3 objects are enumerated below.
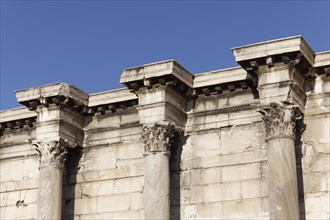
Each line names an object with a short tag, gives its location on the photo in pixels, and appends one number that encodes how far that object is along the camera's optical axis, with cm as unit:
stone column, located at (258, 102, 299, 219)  1412
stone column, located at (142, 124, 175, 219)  1565
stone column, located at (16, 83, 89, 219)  1719
